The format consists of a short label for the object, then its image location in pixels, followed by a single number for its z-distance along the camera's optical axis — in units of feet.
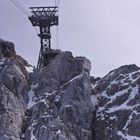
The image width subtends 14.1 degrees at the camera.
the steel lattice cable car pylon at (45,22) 383.86
